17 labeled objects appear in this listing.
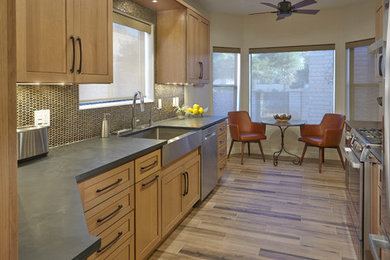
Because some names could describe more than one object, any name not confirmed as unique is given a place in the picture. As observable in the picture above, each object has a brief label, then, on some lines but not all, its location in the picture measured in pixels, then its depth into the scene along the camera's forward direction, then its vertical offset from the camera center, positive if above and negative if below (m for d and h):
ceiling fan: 4.03 +1.31
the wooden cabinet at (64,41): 1.64 +0.41
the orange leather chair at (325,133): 4.87 -0.37
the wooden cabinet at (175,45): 3.81 +0.80
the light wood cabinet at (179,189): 2.61 -0.72
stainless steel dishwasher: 3.51 -0.58
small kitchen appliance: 1.76 -0.18
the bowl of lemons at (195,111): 4.31 -0.01
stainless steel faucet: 3.14 -0.10
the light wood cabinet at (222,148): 4.17 -0.50
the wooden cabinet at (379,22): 3.38 +0.99
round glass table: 5.25 -0.40
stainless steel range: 2.21 -0.58
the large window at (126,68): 2.90 +0.47
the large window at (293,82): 5.76 +0.55
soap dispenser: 2.72 -0.14
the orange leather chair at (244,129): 5.36 -0.32
